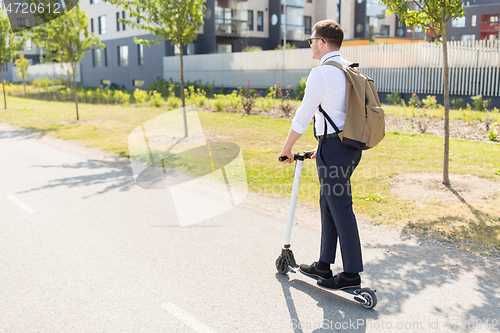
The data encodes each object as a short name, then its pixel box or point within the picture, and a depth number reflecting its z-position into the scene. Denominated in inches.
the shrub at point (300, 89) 900.8
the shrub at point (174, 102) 808.3
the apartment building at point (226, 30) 1443.2
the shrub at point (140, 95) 882.1
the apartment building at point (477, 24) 2134.6
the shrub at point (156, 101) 857.5
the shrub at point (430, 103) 653.2
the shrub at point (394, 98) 805.9
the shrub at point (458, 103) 696.4
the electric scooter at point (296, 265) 135.8
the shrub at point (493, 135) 417.1
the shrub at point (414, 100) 632.8
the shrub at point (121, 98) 927.3
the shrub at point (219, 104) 743.7
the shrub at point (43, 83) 1598.5
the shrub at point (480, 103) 628.5
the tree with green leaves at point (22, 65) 1317.7
